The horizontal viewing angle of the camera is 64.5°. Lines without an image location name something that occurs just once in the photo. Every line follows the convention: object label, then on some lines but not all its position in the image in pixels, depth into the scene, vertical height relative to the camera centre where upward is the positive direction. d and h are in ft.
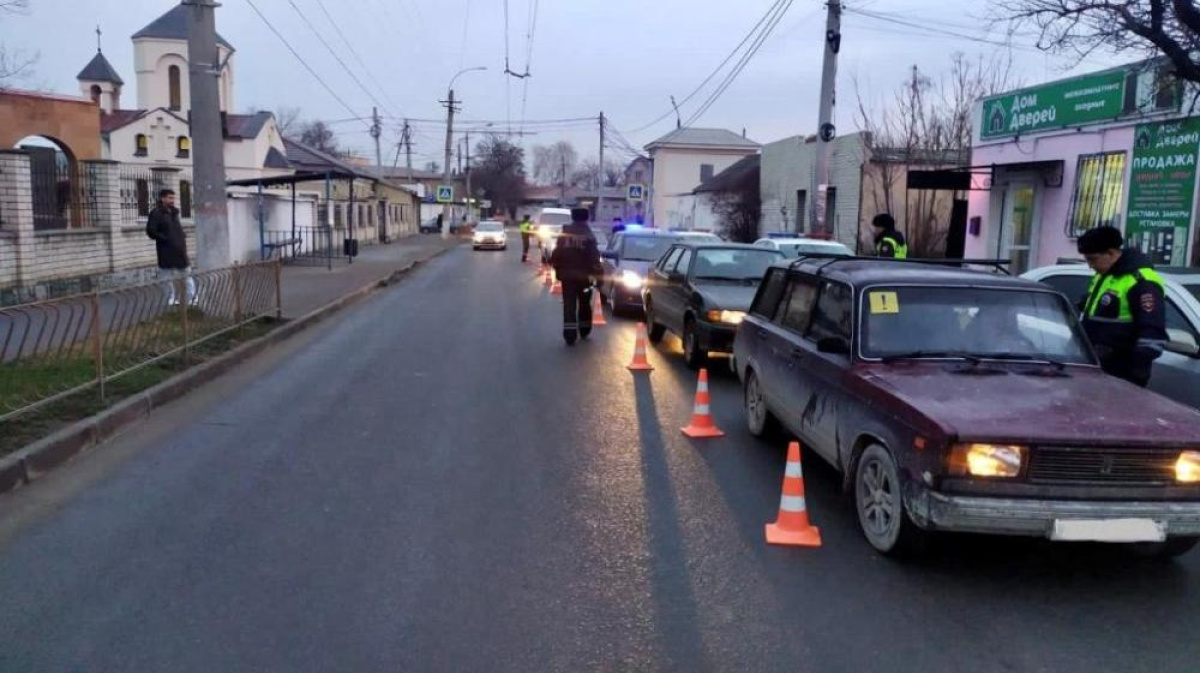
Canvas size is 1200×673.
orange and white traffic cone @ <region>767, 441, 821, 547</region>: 17.30 -5.58
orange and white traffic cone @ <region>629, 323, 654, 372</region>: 36.35 -5.97
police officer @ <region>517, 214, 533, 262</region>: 123.65 -4.84
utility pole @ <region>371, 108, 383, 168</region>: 253.61 +17.64
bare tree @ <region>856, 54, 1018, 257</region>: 93.35 +4.38
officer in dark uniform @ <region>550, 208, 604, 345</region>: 41.91 -3.04
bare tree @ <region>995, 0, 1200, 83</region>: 30.89 +6.17
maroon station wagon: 14.57 -3.37
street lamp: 200.70 +5.06
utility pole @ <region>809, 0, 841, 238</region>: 63.52 +6.49
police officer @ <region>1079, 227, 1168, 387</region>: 19.89 -2.05
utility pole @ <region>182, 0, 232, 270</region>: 44.52 +2.43
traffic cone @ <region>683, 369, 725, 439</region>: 25.61 -5.81
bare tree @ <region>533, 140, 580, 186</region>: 508.53 +19.74
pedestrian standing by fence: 44.42 -2.11
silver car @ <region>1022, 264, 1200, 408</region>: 21.50 -3.04
